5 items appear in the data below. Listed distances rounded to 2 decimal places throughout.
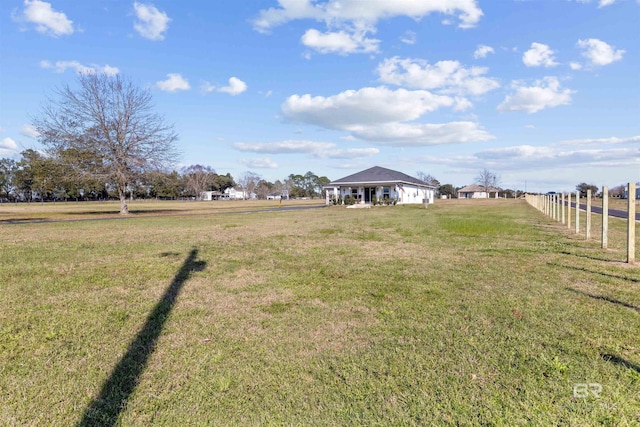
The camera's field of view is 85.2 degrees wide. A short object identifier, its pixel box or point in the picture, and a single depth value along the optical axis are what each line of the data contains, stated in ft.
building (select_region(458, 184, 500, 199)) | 320.50
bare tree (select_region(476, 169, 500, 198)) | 327.06
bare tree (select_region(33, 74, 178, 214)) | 81.46
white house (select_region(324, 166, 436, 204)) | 134.48
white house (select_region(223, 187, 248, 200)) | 395.55
